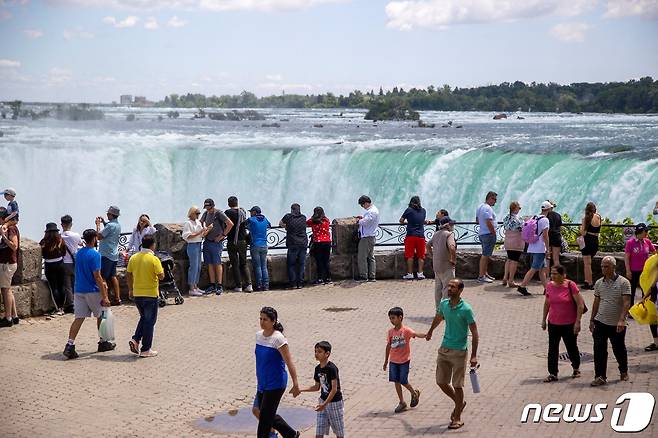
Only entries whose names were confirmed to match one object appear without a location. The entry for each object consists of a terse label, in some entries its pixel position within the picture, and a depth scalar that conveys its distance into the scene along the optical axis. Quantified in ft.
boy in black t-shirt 30.73
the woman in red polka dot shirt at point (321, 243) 57.47
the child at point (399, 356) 34.55
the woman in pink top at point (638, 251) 45.37
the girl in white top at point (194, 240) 54.29
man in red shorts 58.03
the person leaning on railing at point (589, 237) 52.70
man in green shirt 32.76
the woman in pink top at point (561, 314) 36.91
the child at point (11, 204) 49.55
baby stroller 52.80
